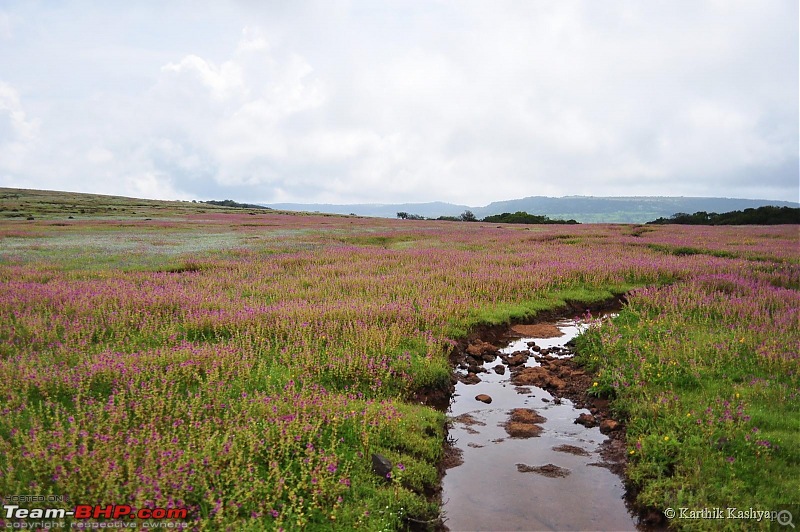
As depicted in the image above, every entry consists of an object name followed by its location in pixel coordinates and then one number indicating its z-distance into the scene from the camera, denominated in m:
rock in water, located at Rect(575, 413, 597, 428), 7.65
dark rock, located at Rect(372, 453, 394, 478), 5.63
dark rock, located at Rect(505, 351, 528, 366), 10.37
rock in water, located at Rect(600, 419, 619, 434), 7.39
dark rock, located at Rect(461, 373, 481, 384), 9.36
